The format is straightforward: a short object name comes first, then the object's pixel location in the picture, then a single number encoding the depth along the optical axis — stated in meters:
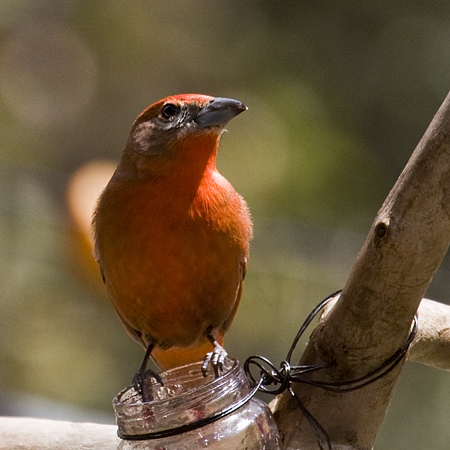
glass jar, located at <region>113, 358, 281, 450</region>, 3.98
